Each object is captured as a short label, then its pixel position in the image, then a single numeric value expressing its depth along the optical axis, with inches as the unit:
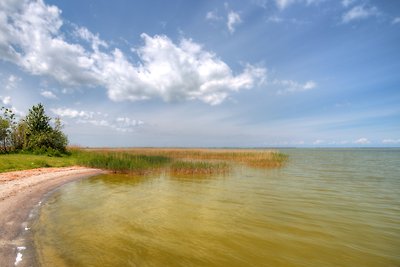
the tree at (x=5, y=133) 1295.5
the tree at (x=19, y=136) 1365.7
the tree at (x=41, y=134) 1332.4
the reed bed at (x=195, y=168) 904.3
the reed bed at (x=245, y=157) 1237.1
